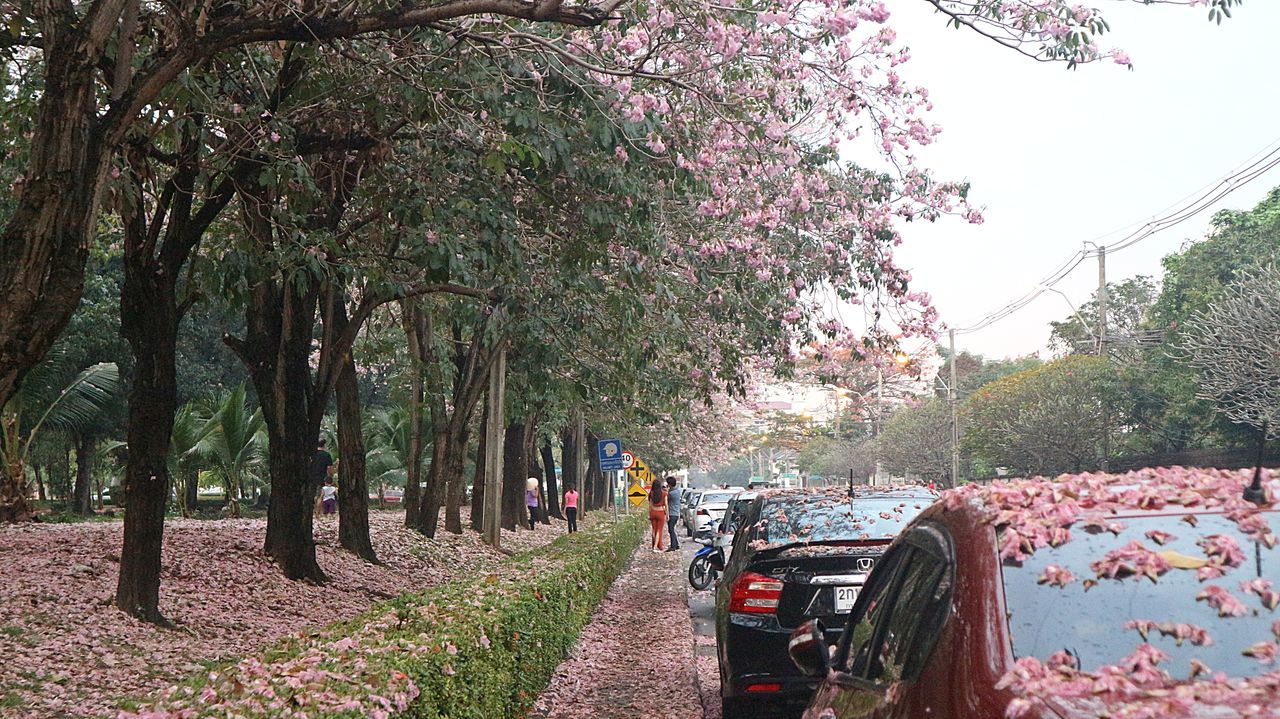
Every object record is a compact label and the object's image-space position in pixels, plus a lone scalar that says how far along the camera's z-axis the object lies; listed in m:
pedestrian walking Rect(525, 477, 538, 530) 39.78
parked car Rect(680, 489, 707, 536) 38.44
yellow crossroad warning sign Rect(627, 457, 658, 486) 46.22
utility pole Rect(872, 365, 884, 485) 79.06
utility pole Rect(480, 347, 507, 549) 21.62
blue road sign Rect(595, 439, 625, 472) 36.91
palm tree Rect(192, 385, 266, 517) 27.22
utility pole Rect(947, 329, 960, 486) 54.66
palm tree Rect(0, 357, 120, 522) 22.98
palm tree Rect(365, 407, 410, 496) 44.38
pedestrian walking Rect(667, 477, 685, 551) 33.91
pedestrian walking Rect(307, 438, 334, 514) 24.37
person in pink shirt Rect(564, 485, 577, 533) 34.00
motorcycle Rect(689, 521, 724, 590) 20.81
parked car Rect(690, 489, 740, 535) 35.29
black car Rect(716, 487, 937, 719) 8.14
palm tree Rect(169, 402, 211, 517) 29.19
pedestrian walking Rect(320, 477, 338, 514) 33.88
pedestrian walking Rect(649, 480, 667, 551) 31.55
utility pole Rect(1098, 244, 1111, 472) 45.03
